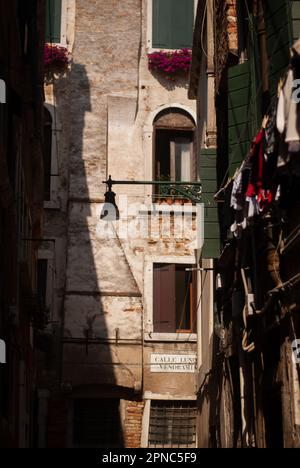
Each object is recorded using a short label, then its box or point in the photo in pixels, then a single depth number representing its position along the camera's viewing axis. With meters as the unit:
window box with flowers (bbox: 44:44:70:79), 22.17
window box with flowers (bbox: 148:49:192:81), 22.34
